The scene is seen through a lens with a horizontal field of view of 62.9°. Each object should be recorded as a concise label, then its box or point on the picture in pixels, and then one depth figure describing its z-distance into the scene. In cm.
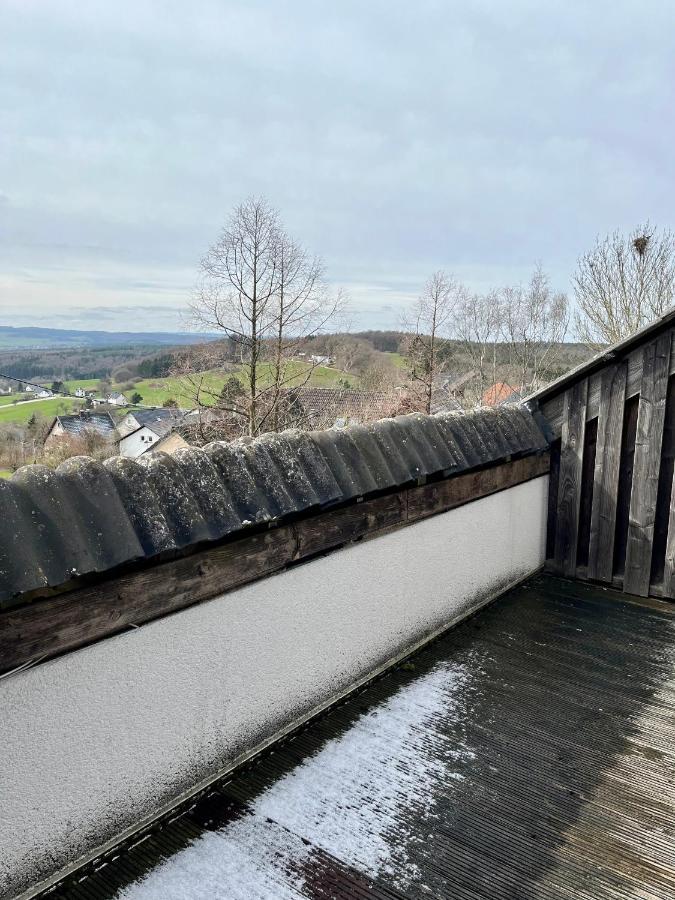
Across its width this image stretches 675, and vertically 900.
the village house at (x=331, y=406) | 1813
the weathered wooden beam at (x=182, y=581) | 145
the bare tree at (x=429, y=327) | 2122
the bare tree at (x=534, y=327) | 2347
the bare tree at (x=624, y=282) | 1406
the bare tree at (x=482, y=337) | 2455
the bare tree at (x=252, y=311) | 1574
